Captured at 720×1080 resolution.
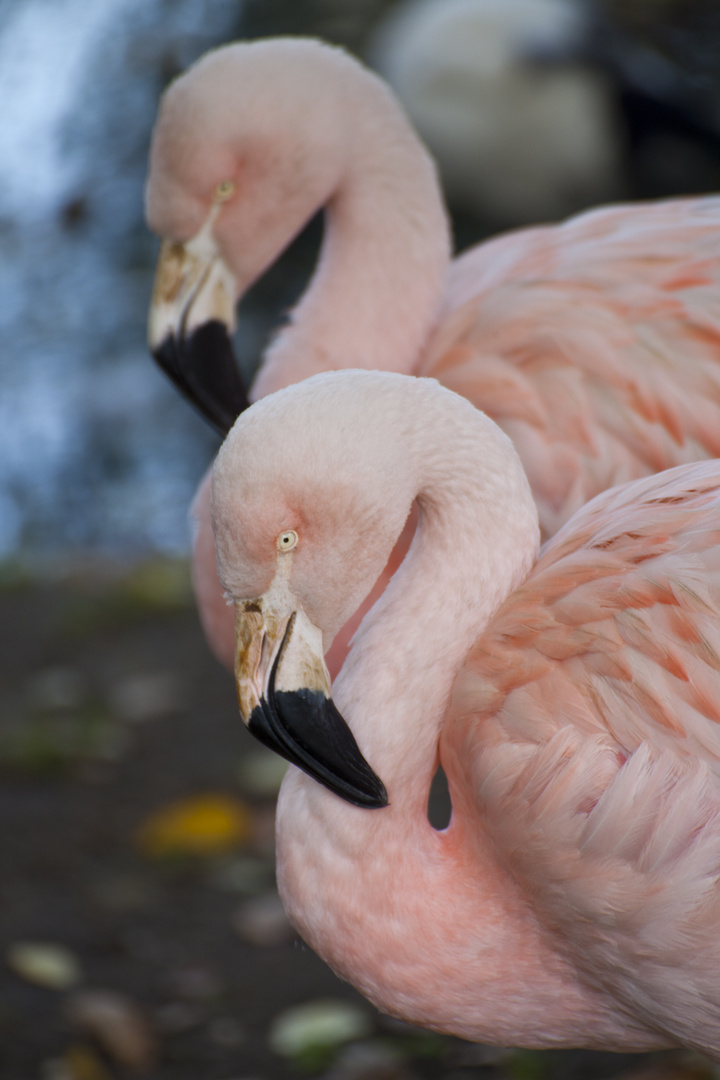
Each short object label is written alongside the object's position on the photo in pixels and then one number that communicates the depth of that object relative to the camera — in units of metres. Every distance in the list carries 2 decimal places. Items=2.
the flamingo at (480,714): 3.46
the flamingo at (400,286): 4.93
